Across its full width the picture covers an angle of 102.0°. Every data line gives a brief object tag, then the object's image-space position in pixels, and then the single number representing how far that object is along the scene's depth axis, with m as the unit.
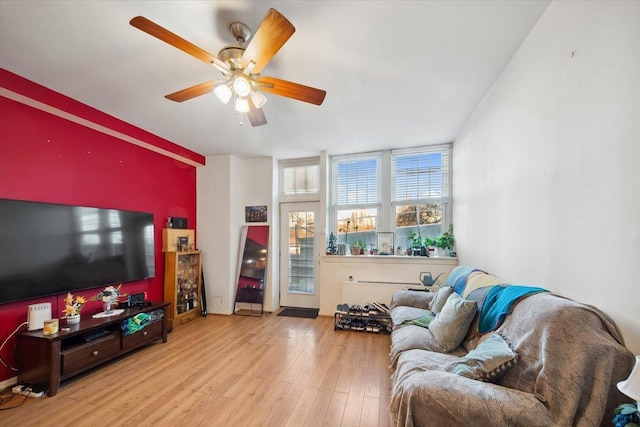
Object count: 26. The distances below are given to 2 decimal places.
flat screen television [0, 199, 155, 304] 2.12
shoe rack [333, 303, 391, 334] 3.40
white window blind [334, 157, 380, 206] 4.39
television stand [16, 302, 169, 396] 2.10
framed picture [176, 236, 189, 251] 3.93
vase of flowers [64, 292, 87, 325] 2.42
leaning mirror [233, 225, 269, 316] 4.37
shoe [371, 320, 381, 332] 3.39
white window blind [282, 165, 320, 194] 4.63
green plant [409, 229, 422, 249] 3.96
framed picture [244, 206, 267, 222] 4.60
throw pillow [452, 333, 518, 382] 1.33
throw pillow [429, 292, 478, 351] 1.96
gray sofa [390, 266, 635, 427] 1.07
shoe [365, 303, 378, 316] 3.41
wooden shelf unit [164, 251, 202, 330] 3.70
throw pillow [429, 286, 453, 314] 2.63
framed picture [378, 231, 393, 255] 4.12
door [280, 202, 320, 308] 4.58
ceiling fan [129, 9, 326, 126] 1.36
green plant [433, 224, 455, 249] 3.78
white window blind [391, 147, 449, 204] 4.06
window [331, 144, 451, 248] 4.09
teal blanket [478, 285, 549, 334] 1.60
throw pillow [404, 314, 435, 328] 2.45
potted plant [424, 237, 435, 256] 3.87
